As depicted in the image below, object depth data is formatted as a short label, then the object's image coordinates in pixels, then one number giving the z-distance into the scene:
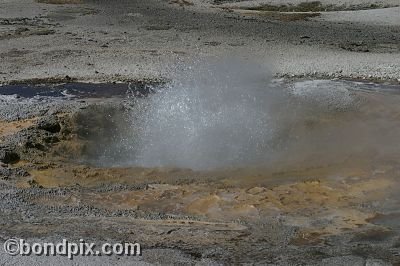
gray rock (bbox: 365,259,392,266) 11.54
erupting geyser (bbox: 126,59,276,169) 18.00
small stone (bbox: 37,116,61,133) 19.92
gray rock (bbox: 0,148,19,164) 17.70
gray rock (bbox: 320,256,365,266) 11.56
